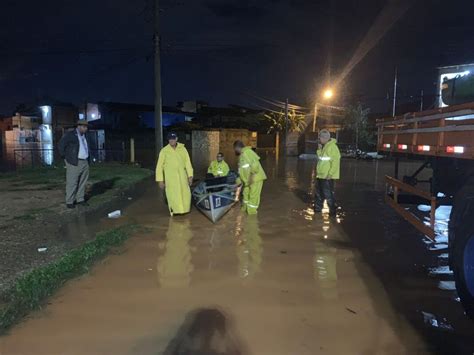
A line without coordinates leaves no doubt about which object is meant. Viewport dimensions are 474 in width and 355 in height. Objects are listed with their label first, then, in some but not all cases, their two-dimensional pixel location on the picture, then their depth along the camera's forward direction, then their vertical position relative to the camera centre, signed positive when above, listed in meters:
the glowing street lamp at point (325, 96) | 37.03 +4.18
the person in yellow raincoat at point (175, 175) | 8.44 -0.72
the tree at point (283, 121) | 42.26 +2.19
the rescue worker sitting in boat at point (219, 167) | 10.98 -0.71
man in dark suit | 8.99 -0.50
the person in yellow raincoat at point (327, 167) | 8.92 -0.52
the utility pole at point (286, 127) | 33.82 +1.16
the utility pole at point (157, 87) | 17.72 +2.18
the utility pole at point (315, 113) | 38.66 +2.63
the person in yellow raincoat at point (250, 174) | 8.52 -0.68
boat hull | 8.17 -1.14
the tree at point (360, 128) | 35.22 +1.30
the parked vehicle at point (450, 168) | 4.20 -0.29
